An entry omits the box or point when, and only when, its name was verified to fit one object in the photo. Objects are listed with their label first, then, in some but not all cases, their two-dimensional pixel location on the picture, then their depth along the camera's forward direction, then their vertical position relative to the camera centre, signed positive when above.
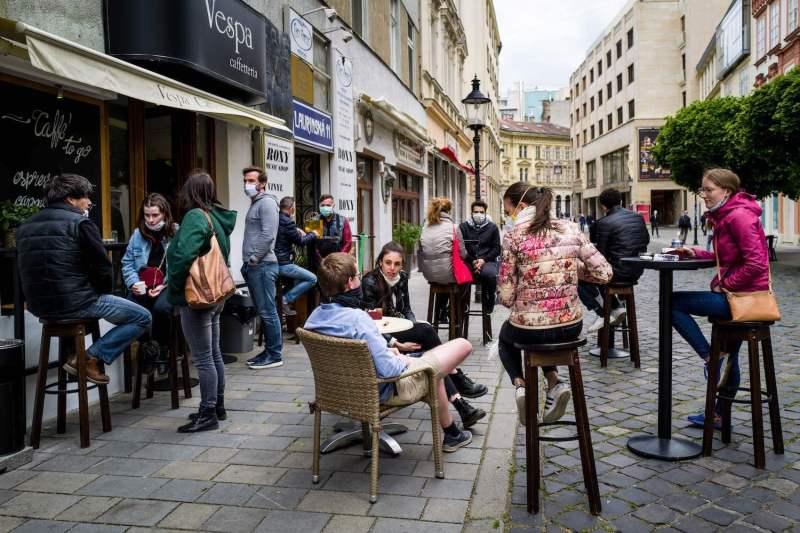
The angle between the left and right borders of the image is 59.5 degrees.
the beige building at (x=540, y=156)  95.84 +13.44
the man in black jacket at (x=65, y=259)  4.57 +0.01
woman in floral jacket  3.92 -0.12
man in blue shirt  3.94 -0.39
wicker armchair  3.76 -0.73
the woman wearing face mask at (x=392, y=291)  5.74 -0.31
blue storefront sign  10.27 +2.02
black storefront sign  6.18 +2.11
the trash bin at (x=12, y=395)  4.21 -0.81
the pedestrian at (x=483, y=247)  8.52 +0.07
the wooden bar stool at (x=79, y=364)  4.71 -0.71
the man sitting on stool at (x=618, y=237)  7.22 +0.14
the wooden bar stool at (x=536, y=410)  3.69 -0.86
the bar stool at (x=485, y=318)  8.55 -0.81
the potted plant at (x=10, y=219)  4.95 +0.31
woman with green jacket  4.94 -0.18
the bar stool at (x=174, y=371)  5.57 -0.91
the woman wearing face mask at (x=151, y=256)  5.88 +0.03
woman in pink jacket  4.34 -0.01
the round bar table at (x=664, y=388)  4.52 -0.91
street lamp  14.80 +3.11
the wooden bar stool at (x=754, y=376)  4.26 -0.81
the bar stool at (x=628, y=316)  7.16 -0.67
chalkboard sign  5.38 +0.99
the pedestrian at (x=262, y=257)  7.26 +0.00
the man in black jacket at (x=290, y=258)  8.23 -0.02
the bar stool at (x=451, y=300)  8.04 -0.54
